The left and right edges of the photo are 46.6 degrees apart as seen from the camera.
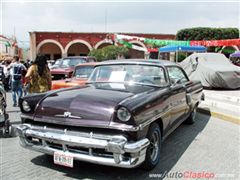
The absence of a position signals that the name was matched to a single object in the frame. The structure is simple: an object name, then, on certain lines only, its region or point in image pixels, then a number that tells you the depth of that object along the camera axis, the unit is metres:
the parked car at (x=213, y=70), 11.60
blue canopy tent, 18.48
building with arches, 42.69
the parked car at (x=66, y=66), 12.45
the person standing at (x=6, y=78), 13.08
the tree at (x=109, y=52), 33.17
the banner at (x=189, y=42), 17.64
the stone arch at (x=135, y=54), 43.80
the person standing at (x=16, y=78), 9.16
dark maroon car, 3.44
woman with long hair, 6.57
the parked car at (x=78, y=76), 7.90
